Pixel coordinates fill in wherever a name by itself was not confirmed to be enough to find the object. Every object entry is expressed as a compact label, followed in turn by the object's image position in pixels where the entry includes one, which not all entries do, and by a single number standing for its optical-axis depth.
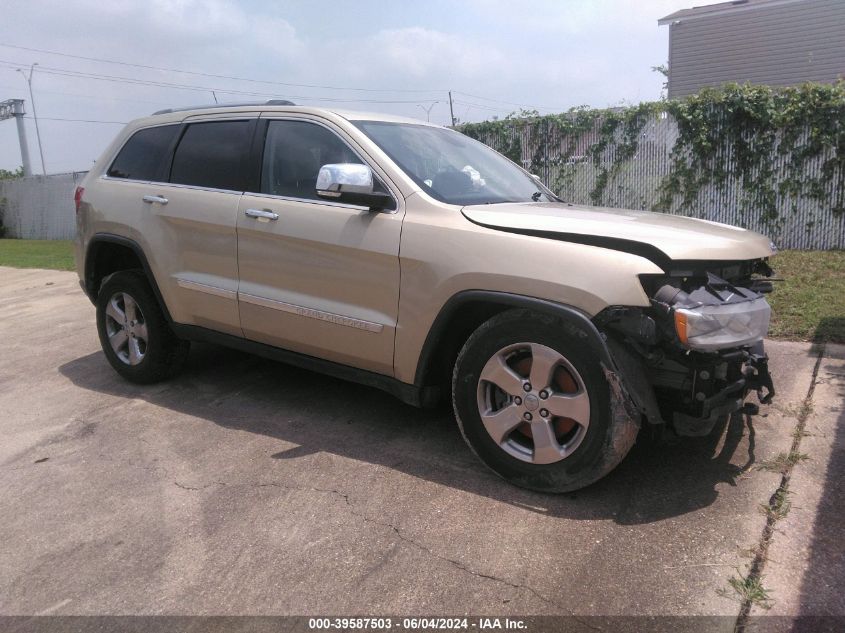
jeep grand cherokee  2.91
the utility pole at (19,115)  36.34
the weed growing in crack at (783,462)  3.33
